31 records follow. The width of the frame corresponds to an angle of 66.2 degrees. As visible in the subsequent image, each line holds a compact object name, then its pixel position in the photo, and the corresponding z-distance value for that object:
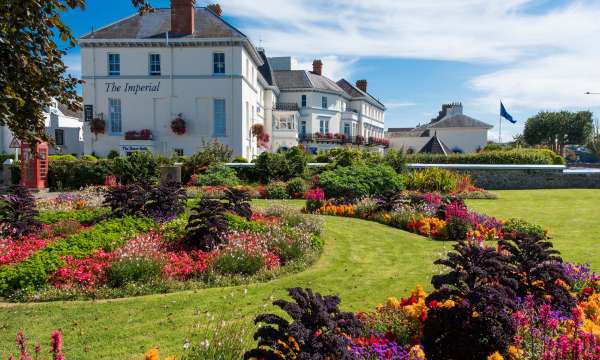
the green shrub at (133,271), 7.17
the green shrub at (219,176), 20.61
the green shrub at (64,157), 23.08
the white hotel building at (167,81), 32.25
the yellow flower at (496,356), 3.99
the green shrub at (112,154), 30.83
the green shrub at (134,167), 21.48
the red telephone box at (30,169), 21.34
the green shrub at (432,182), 19.72
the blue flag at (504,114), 46.06
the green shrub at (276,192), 18.97
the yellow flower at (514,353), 4.15
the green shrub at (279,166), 21.94
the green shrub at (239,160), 27.09
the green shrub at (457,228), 10.85
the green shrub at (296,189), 19.16
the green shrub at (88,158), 24.00
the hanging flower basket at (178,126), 32.31
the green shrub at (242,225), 9.79
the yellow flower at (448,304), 5.06
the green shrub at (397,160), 22.41
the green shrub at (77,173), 21.95
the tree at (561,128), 65.94
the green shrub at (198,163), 22.41
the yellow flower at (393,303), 5.41
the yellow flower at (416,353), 3.99
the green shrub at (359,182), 16.06
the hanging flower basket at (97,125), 32.66
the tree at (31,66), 4.87
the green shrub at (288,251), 8.72
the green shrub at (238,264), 7.79
